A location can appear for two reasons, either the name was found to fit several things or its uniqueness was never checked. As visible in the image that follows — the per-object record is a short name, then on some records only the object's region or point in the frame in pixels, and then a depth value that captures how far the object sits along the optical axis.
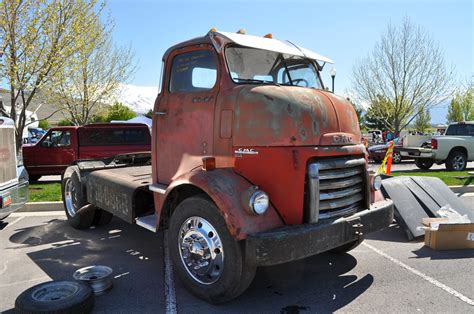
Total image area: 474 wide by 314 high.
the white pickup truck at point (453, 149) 15.12
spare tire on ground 3.32
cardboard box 5.38
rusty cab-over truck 3.61
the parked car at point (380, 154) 18.96
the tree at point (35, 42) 10.78
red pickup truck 12.93
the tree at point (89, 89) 16.83
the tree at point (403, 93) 22.00
